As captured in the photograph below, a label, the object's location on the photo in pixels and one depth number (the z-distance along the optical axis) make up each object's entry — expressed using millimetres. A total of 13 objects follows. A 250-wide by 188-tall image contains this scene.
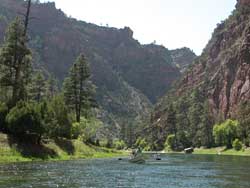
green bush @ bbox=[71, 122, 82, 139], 92875
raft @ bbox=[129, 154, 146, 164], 78425
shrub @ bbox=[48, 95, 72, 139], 78125
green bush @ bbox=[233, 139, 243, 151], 142125
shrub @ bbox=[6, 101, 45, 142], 66000
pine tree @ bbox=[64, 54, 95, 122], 104062
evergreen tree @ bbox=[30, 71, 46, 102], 117312
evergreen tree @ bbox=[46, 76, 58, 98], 133238
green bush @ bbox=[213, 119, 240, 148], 158250
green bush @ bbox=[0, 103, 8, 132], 68769
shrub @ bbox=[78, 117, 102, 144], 95938
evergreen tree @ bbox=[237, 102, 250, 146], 147012
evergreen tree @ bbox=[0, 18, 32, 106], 74438
